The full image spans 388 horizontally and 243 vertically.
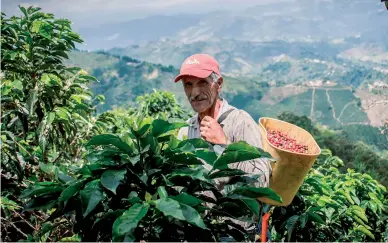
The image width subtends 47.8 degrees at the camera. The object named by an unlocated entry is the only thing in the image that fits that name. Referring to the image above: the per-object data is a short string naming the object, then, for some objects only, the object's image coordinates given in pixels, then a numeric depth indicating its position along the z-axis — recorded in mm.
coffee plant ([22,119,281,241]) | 1433
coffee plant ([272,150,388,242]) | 3998
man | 2256
